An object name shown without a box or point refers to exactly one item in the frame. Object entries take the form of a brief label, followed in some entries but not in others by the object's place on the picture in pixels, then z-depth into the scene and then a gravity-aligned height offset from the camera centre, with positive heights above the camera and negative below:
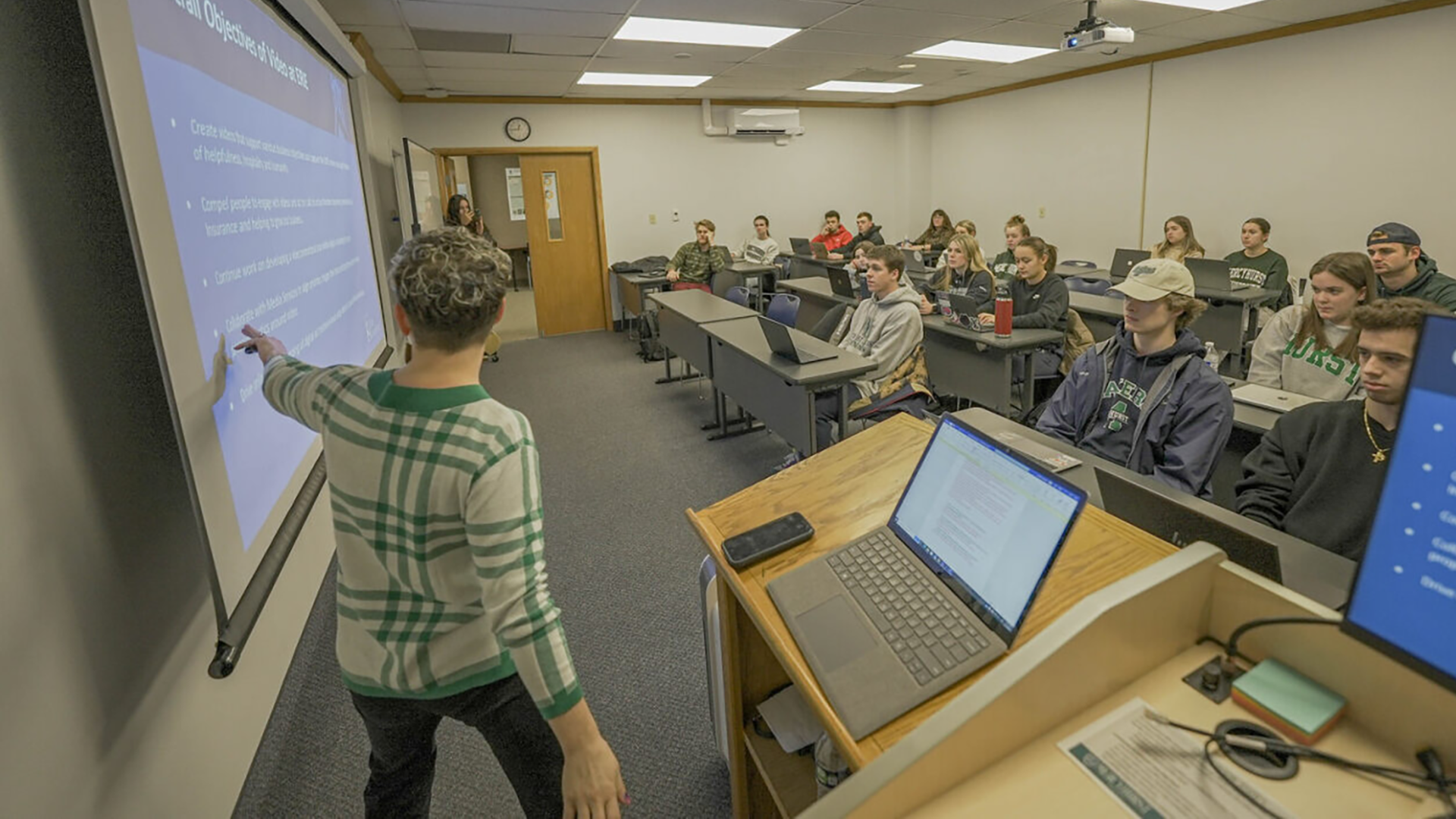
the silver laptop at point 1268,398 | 2.41 -0.65
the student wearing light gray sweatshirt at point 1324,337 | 2.63 -0.50
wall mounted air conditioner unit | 8.39 +1.29
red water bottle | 3.92 -0.53
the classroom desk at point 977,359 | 4.00 -0.84
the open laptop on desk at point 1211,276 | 5.11 -0.47
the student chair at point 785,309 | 4.77 -0.52
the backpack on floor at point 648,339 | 6.77 -0.98
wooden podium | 0.70 -0.54
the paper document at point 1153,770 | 0.70 -0.58
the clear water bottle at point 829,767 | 1.28 -0.96
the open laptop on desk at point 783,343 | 3.36 -0.53
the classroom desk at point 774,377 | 3.30 -0.75
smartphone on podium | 1.29 -0.57
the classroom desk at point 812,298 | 5.88 -0.58
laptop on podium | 0.94 -0.55
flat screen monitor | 0.59 -0.28
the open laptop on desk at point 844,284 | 4.98 -0.41
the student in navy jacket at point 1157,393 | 2.07 -0.55
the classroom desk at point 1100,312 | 4.59 -0.62
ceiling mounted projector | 4.27 +1.09
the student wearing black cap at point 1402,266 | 3.40 -0.31
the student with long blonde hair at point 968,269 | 4.87 -0.33
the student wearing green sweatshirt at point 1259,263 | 5.59 -0.43
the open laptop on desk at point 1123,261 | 6.25 -0.40
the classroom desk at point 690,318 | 4.76 -0.58
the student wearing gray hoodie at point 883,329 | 3.56 -0.52
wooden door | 7.93 -0.01
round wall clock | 7.64 +1.21
